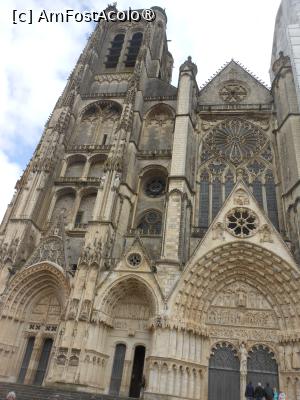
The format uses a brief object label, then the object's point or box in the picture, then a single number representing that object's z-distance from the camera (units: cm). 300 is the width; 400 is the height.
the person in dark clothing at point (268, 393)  1072
